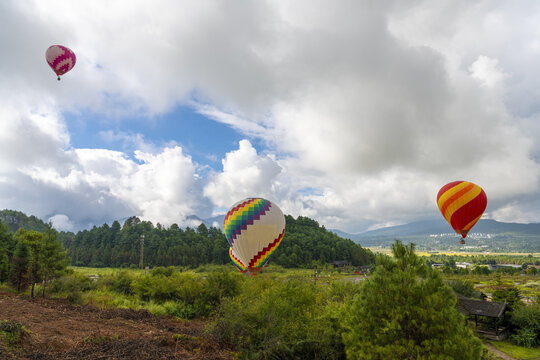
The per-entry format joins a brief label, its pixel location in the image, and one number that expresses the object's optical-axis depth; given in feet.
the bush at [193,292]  86.53
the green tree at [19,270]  102.12
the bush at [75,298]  83.66
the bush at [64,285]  90.99
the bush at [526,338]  90.48
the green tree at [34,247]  86.84
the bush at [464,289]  130.89
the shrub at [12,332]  33.90
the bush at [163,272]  117.67
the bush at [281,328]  39.96
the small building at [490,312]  94.99
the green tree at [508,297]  104.53
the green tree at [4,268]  113.91
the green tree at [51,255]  87.30
